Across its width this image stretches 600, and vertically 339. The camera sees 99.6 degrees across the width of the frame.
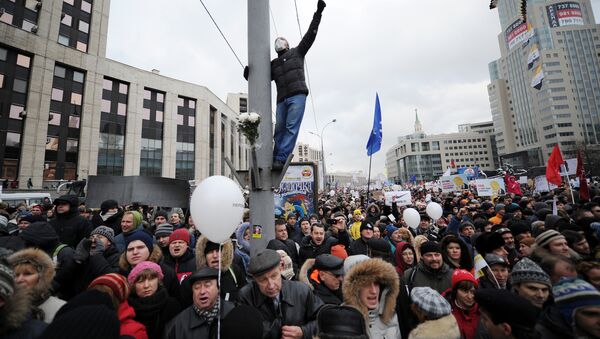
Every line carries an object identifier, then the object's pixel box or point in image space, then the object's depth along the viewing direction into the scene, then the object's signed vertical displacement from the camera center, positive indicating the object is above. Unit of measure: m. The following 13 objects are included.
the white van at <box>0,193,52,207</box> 12.88 +0.67
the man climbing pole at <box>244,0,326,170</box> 4.54 +1.90
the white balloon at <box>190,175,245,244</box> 2.85 -0.09
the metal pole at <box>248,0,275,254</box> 4.36 +1.73
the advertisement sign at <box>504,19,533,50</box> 74.38 +48.34
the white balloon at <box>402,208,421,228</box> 7.02 -0.66
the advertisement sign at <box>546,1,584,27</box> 89.38 +60.78
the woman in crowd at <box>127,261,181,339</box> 2.38 -0.92
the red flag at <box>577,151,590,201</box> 8.16 -0.05
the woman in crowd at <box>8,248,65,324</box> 2.18 -0.57
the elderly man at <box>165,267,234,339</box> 2.26 -1.01
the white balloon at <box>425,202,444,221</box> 7.74 -0.55
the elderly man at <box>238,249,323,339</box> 2.38 -0.96
